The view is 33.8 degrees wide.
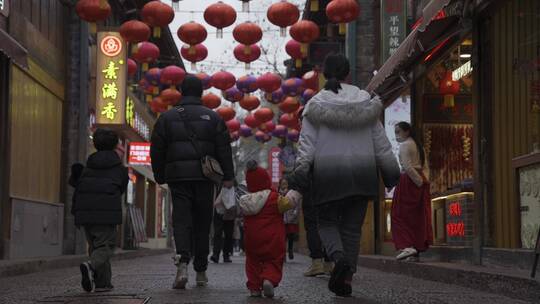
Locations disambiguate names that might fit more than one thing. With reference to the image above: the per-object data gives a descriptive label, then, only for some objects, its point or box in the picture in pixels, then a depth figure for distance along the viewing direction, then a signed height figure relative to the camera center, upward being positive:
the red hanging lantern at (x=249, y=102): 24.36 +3.27
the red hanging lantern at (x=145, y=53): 19.58 +3.71
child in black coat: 7.34 +0.15
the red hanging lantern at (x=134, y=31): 17.23 +3.70
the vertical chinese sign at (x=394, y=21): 15.73 +3.55
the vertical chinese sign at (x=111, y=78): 20.36 +3.32
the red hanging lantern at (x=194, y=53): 19.02 +3.66
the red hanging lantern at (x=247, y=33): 17.67 +3.76
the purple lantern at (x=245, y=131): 30.27 +3.07
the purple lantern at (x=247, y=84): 22.89 +3.54
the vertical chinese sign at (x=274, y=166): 42.05 +2.61
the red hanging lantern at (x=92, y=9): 15.42 +3.68
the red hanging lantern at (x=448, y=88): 13.41 +2.03
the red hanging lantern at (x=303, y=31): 18.02 +3.87
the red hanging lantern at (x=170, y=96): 22.56 +3.18
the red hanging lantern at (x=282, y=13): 16.67 +3.92
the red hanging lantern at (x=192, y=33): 17.73 +3.77
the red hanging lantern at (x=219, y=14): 16.67 +3.88
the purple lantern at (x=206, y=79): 22.55 +3.60
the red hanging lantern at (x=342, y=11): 16.16 +3.84
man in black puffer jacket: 7.57 +0.48
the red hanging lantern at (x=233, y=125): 28.39 +3.07
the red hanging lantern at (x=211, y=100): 23.88 +3.25
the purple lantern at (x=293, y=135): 29.49 +2.90
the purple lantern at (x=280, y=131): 30.17 +3.07
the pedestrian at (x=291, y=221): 15.68 +0.01
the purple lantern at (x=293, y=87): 23.22 +3.52
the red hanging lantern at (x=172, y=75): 21.36 +3.51
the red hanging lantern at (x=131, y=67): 21.81 +3.83
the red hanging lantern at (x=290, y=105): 24.34 +3.21
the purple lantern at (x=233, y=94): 23.94 +3.42
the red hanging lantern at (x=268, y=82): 21.38 +3.36
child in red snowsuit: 6.62 -0.12
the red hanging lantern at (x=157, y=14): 16.39 +3.83
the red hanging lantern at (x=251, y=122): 26.66 +3.01
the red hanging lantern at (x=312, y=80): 22.08 +3.56
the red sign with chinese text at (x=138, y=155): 26.91 +2.02
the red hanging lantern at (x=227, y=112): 26.06 +3.20
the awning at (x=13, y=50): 11.41 +2.26
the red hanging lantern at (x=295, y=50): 19.88 +3.86
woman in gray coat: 6.57 +0.46
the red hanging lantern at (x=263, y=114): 26.05 +3.14
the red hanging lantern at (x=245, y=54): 18.83 +3.57
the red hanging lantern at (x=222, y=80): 21.98 +3.51
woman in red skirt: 10.60 +0.24
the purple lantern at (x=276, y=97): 23.84 +3.36
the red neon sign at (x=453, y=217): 11.10 +0.05
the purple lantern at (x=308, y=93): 22.84 +3.31
